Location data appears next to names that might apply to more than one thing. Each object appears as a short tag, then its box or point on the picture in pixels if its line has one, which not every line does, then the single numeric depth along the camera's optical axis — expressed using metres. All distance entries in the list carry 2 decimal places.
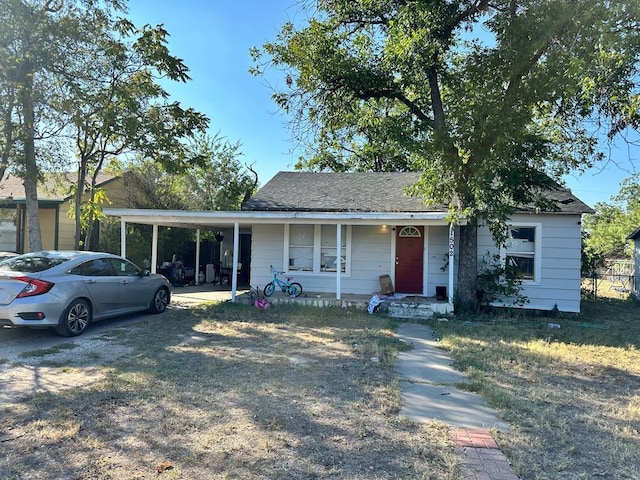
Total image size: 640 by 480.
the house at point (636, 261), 17.44
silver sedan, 6.41
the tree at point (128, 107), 10.23
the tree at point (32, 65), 9.05
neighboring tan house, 15.47
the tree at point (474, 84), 8.38
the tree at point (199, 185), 17.77
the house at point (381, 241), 10.82
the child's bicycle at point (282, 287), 11.35
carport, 10.77
